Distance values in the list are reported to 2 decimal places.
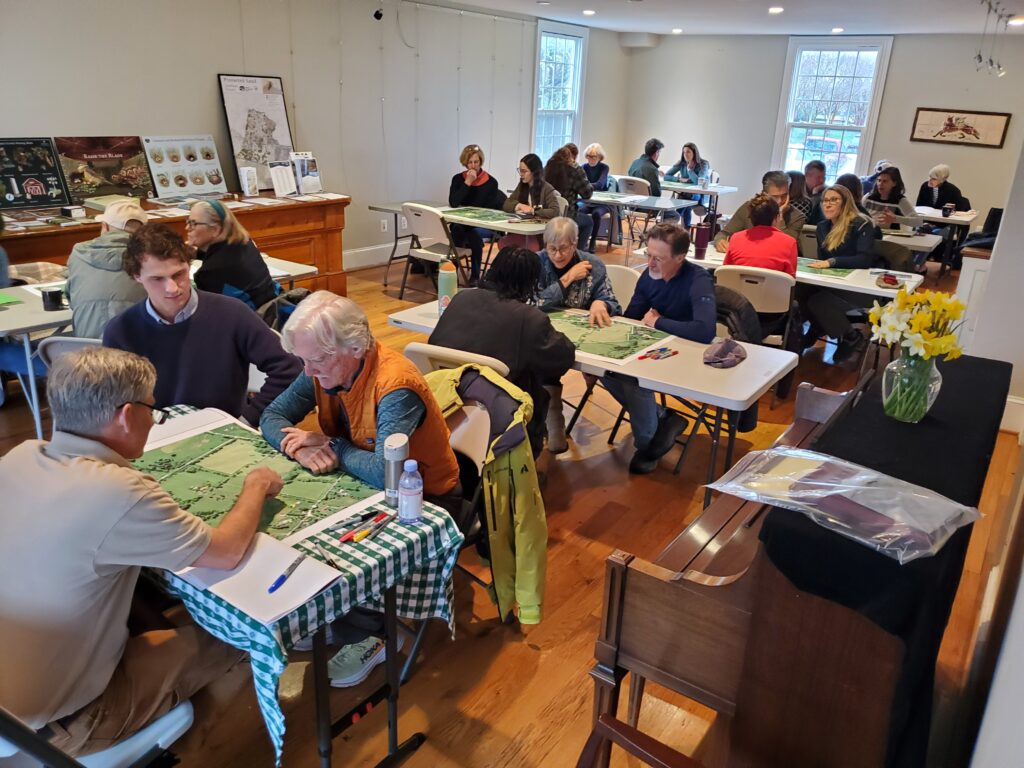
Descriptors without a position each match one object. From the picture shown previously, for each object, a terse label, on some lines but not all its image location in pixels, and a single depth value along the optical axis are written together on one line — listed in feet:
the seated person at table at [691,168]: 29.48
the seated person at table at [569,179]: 23.54
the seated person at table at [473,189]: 20.56
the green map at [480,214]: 19.25
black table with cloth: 3.34
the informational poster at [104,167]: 15.83
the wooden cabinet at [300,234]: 15.43
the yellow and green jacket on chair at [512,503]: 6.75
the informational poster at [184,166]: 17.15
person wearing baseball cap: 9.29
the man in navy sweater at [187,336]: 7.27
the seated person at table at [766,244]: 13.79
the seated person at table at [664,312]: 10.31
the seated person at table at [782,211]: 16.92
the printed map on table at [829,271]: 14.57
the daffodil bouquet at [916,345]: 4.80
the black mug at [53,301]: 10.32
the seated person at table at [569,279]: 11.13
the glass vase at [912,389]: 4.79
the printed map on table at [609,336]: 9.49
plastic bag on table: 3.42
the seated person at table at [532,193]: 20.47
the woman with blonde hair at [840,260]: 14.80
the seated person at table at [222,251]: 11.19
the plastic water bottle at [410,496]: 5.38
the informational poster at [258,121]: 18.43
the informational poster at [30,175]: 14.84
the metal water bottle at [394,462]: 5.53
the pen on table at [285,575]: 4.62
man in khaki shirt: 4.31
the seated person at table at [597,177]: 26.94
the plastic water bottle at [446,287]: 10.60
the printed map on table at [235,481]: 5.47
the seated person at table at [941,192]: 26.14
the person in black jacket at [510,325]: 8.59
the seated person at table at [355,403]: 6.01
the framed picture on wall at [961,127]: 28.14
